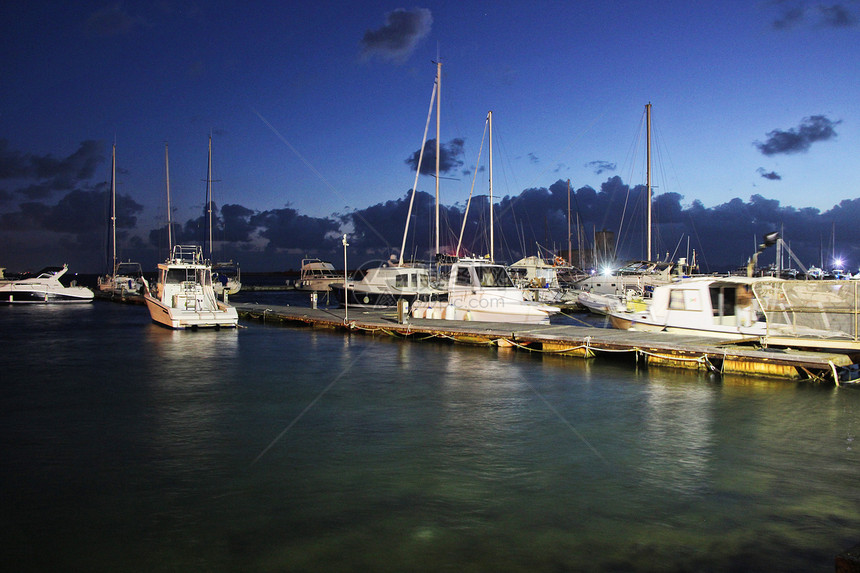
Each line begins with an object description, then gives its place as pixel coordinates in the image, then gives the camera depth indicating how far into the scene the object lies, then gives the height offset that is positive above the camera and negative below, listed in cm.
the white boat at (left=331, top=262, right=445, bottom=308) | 3959 -44
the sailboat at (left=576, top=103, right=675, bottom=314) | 4134 -26
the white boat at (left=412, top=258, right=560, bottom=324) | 2753 -82
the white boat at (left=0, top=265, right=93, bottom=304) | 6625 -133
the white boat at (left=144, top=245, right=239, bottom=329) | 3219 -101
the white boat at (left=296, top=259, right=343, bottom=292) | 9650 +63
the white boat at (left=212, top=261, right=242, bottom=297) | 7725 -61
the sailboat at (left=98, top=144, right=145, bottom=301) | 7619 -43
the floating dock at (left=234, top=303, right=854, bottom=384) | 1716 -229
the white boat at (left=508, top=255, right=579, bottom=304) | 5159 +30
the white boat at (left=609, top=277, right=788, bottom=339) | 2019 -103
